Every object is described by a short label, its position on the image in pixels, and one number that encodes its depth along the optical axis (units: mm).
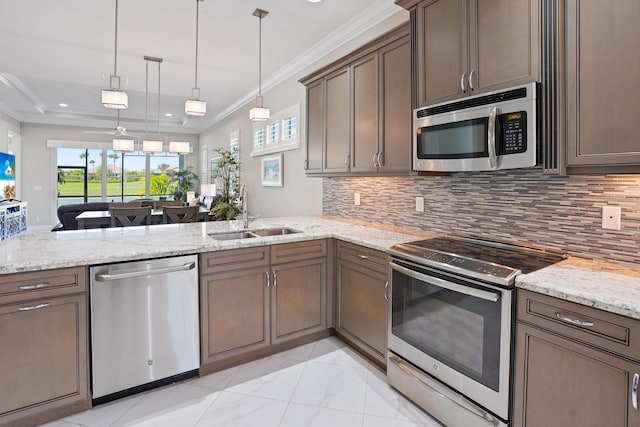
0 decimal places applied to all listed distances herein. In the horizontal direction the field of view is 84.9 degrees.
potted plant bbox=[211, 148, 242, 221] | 4926
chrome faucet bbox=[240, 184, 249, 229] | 3092
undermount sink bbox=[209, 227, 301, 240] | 2846
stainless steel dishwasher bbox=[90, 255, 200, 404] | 1979
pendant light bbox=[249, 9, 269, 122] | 3436
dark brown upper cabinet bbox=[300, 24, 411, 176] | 2545
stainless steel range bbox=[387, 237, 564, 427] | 1600
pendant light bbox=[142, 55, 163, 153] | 4723
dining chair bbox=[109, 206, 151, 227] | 4441
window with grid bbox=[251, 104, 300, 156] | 4753
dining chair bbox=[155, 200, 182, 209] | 6395
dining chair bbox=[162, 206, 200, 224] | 4676
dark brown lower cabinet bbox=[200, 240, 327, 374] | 2350
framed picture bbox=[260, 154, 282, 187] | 5223
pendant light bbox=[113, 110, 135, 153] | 6359
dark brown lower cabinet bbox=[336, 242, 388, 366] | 2381
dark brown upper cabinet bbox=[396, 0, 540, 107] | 1714
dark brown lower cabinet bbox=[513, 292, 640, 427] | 1237
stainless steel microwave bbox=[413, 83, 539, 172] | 1692
